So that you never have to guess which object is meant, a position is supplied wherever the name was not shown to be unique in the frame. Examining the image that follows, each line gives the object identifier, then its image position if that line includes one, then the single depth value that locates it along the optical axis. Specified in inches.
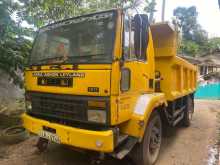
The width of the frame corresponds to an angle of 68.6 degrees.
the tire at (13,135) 134.3
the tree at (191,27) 1027.8
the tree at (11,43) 142.5
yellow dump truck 81.7
